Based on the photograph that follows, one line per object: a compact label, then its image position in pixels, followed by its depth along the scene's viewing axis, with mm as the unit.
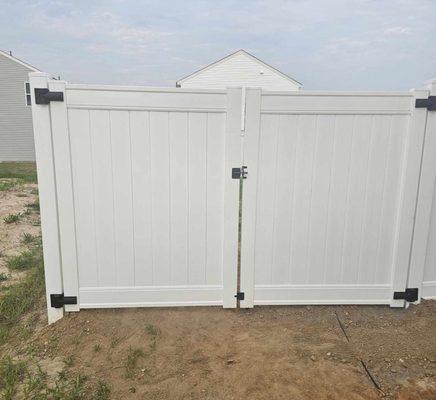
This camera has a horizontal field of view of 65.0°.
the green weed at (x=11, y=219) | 6134
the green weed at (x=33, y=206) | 7170
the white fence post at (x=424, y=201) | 2949
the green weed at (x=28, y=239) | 5250
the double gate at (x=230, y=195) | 2834
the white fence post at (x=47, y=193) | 2734
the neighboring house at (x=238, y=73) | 17500
